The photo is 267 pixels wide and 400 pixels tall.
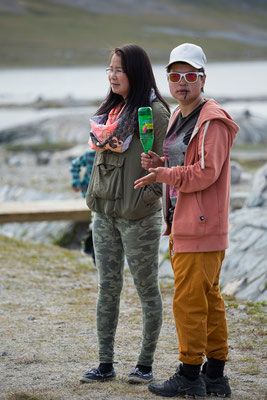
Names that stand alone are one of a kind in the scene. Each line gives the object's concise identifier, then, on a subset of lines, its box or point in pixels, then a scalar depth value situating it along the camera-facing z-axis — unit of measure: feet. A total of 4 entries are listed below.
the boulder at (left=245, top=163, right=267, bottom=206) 55.47
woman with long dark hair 24.59
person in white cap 22.11
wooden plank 58.18
